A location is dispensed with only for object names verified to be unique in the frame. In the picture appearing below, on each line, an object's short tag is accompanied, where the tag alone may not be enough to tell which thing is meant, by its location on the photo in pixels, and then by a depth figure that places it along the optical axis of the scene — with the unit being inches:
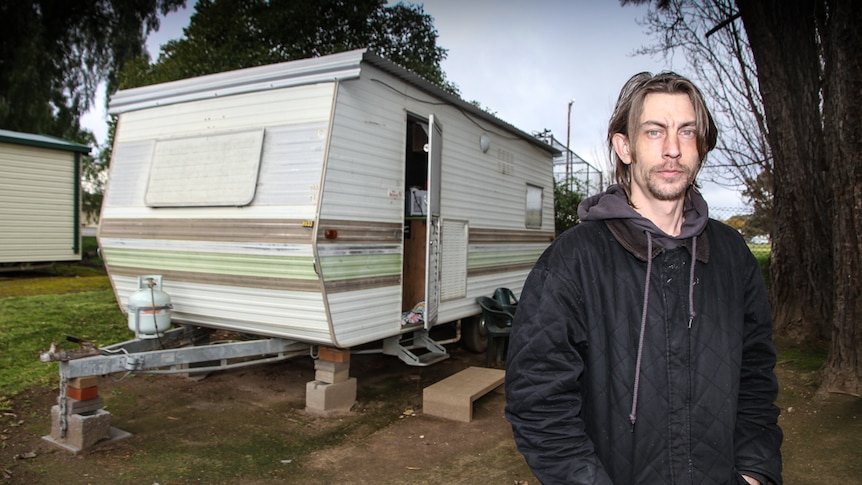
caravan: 188.2
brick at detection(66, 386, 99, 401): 169.2
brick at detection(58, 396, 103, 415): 169.2
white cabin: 486.3
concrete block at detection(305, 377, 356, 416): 207.3
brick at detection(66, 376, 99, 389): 168.0
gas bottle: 193.9
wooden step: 204.4
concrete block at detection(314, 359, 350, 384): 209.3
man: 59.3
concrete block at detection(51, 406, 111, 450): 166.9
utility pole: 642.0
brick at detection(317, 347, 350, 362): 208.8
